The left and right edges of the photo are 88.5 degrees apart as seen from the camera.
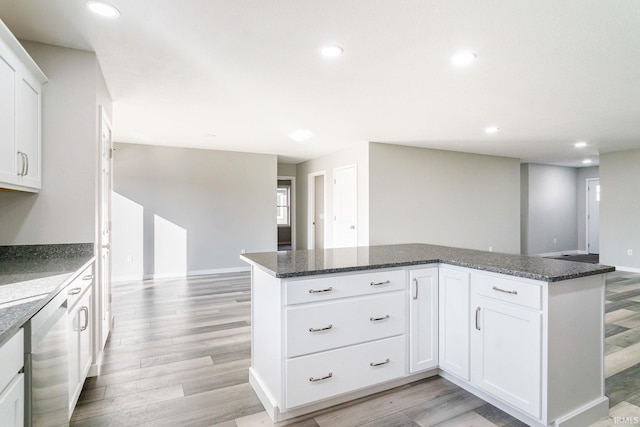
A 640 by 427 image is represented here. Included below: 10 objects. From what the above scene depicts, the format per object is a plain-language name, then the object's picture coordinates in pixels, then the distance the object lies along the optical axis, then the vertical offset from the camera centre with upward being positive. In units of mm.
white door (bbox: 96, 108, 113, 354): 2611 -197
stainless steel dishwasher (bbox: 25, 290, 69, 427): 1154 -621
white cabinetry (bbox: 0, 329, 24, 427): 956 -535
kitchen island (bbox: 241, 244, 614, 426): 1766 -712
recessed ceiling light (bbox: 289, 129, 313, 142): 4780 +1168
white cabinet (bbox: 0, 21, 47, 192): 1705 +548
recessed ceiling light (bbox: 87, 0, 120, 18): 1838 +1164
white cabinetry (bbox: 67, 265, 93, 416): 1731 -701
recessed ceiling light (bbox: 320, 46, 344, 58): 2314 +1155
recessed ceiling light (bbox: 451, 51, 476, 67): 2396 +1156
